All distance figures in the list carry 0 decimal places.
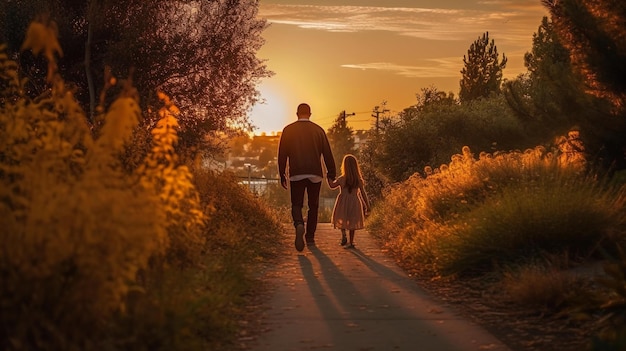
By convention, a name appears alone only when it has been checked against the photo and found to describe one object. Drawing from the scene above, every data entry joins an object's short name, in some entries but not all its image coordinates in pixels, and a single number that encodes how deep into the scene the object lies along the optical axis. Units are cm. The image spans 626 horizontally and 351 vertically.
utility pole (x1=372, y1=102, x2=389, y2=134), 7829
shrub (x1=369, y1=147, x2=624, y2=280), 1255
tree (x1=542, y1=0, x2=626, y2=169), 1672
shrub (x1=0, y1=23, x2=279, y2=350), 662
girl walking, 1778
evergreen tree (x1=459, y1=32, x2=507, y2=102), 5162
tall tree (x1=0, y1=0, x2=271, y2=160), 2264
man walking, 1719
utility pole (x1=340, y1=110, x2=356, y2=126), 10019
